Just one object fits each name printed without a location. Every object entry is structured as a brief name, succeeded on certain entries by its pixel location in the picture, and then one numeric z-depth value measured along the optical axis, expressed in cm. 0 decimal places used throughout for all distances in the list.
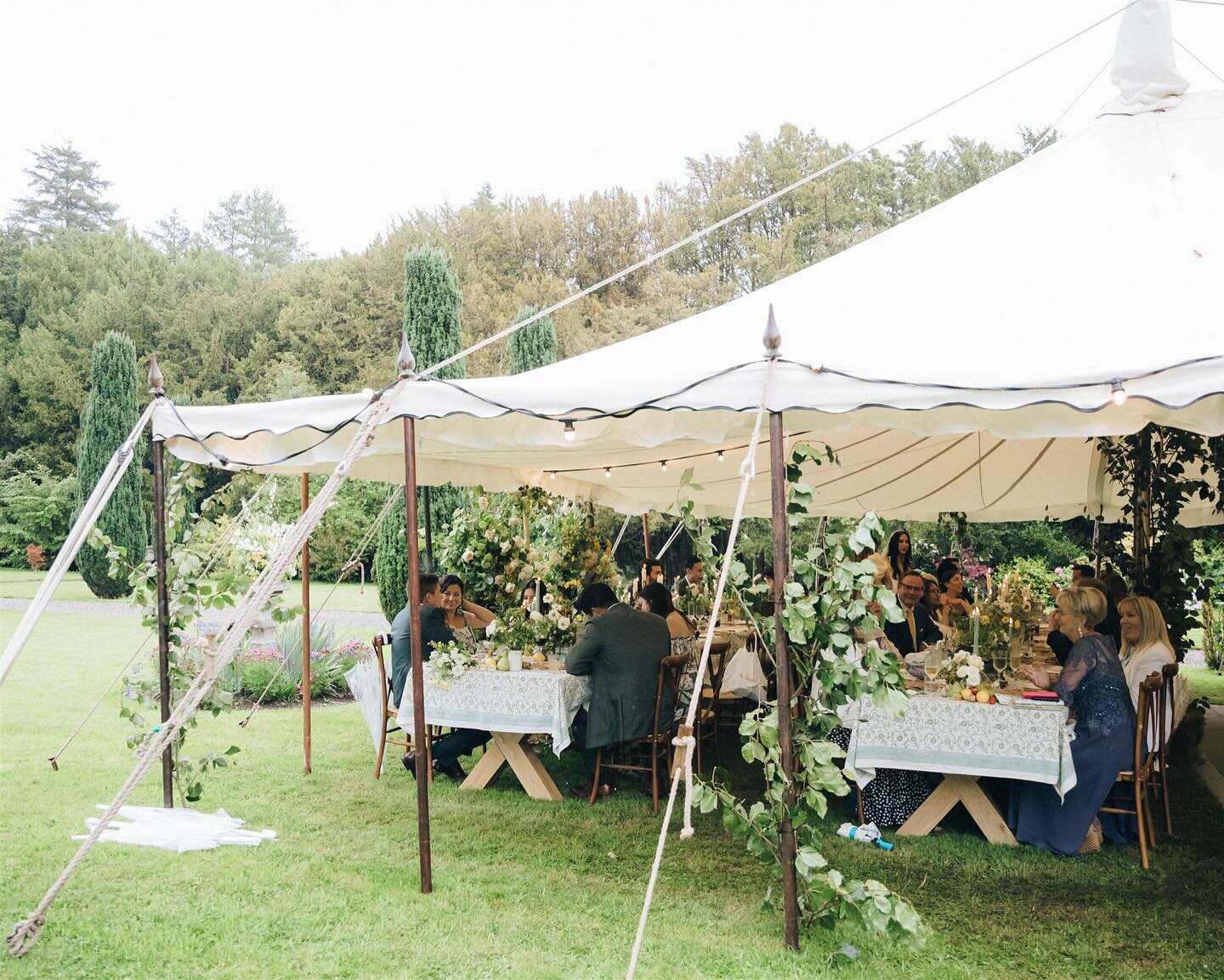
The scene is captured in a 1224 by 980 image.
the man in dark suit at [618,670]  624
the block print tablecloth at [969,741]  500
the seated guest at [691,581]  972
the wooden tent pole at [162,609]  546
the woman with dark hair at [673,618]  746
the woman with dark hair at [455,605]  727
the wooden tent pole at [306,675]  687
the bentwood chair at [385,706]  675
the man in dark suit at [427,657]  665
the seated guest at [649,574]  962
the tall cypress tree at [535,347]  1644
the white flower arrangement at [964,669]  517
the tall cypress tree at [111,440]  2019
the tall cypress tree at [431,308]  1409
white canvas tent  376
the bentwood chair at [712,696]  706
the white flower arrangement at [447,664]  620
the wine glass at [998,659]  546
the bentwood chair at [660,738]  616
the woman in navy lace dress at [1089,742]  509
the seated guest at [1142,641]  566
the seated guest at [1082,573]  845
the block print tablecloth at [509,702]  611
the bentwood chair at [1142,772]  506
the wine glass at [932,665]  546
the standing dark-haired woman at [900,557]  849
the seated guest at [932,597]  873
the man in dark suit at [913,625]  686
